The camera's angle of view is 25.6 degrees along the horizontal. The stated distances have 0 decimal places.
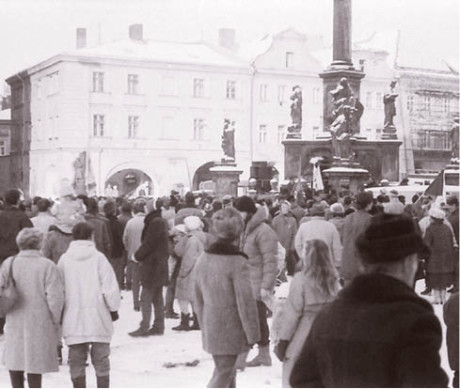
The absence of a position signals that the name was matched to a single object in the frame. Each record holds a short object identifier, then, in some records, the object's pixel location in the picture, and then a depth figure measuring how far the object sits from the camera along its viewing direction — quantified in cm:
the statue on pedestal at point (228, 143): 3922
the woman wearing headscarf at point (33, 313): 801
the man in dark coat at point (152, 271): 1238
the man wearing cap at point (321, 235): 1189
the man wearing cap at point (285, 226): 1731
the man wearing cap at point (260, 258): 945
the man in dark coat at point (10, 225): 1193
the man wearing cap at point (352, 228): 1222
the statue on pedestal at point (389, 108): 3328
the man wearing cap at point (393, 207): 1325
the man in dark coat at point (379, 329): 351
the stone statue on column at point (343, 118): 2897
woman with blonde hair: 691
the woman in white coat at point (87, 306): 812
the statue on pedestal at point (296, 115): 3172
